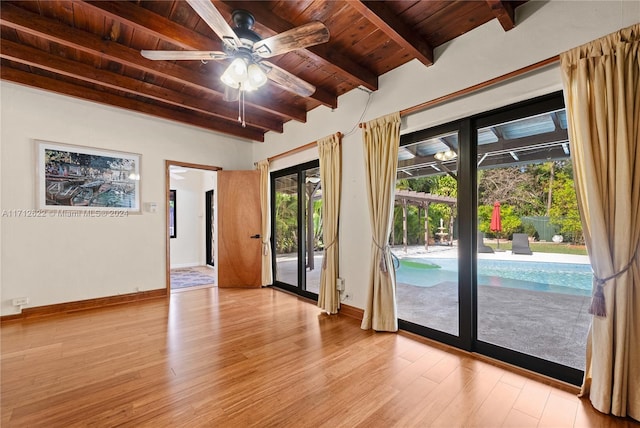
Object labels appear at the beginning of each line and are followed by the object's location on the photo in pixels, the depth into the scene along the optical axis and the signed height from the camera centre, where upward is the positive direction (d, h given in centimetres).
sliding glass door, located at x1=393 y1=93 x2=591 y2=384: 210 -20
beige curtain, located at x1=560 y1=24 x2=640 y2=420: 165 +5
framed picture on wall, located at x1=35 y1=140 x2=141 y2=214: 358 +55
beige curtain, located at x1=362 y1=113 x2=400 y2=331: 292 +0
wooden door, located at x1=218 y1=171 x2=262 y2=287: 505 -24
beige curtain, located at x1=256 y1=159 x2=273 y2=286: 505 -20
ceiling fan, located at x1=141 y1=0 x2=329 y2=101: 179 +123
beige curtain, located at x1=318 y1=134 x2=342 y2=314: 355 -2
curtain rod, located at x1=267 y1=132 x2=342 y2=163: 397 +105
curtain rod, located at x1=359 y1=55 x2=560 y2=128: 201 +110
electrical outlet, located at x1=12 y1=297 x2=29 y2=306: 334 -102
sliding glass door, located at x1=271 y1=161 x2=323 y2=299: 451 -19
